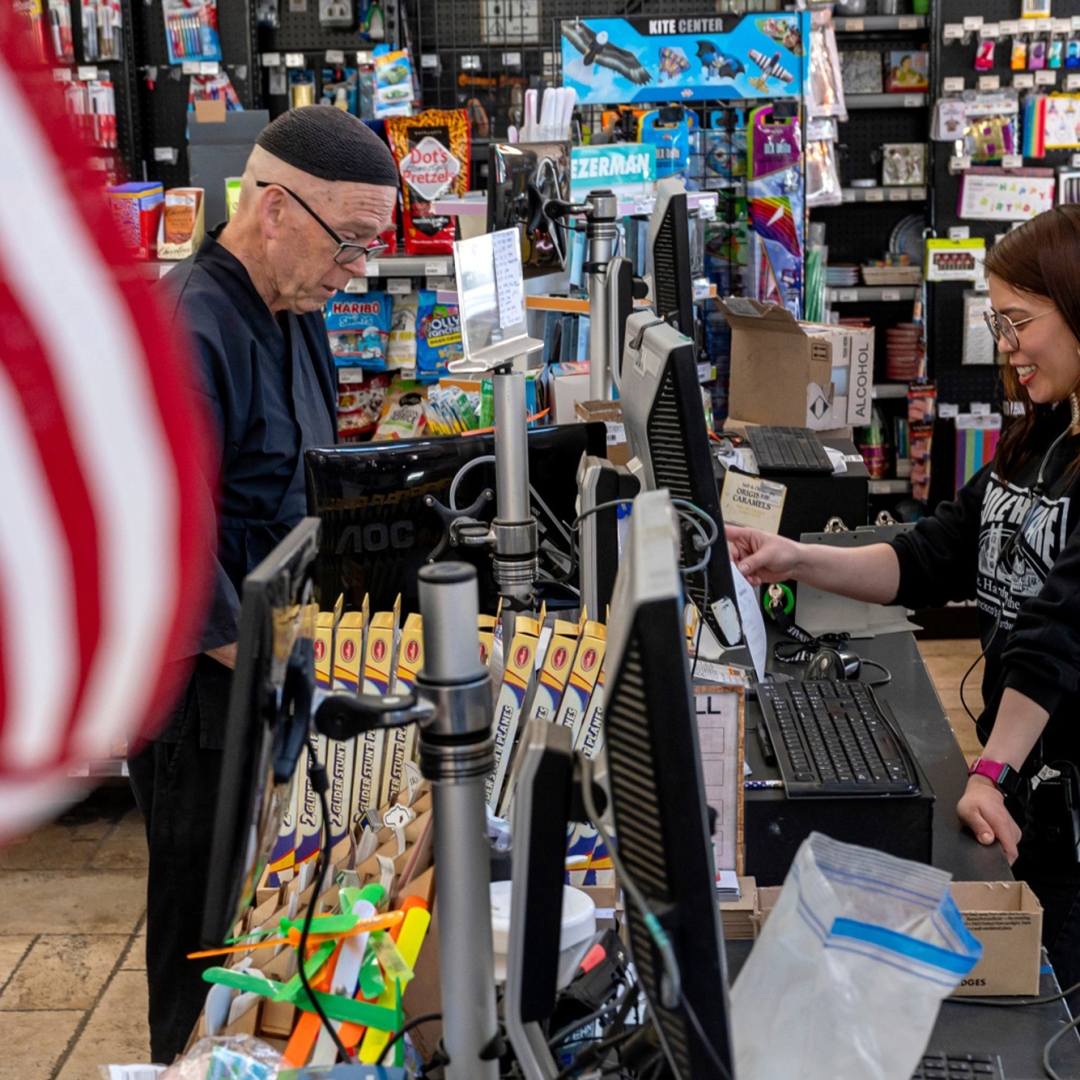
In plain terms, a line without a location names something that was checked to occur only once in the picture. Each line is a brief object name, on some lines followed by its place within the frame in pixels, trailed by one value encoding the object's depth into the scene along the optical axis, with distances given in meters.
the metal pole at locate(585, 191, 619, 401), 2.34
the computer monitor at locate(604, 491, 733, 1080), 0.74
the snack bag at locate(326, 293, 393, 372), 4.84
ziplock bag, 0.96
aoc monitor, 2.04
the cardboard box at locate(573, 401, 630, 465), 2.51
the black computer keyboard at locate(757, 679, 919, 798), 1.71
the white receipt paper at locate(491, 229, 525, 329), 1.70
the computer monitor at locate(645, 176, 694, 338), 1.99
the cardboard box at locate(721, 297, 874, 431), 3.65
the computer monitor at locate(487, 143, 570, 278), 2.67
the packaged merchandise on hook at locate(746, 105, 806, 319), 4.74
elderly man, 2.05
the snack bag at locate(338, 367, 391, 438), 5.06
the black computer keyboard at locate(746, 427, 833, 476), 3.01
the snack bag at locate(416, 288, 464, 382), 4.72
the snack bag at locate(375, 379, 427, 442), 4.73
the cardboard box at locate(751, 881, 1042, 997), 1.46
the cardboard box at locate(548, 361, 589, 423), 3.07
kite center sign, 4.75
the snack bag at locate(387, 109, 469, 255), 4.60
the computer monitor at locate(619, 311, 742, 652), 1.34
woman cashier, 1.87
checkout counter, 1.39
